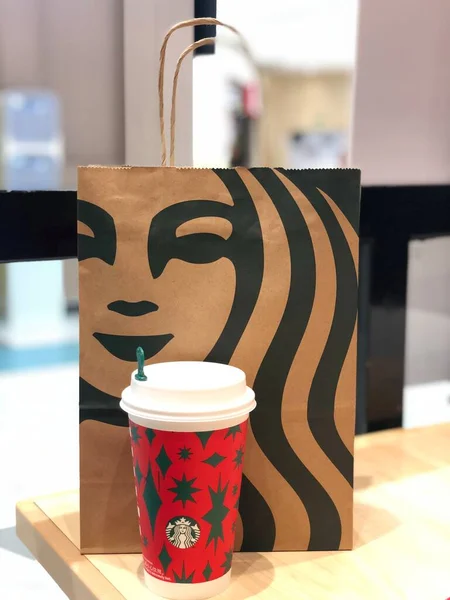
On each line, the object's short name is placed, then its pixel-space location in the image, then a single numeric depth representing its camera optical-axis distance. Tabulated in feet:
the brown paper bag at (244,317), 2.16
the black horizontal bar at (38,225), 2.74
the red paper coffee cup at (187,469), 1.89
